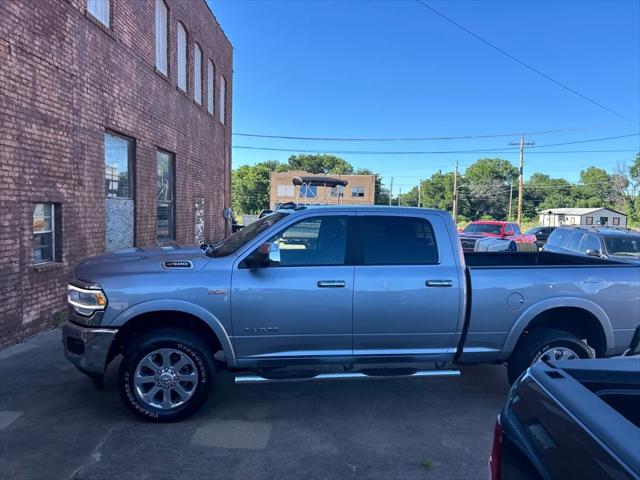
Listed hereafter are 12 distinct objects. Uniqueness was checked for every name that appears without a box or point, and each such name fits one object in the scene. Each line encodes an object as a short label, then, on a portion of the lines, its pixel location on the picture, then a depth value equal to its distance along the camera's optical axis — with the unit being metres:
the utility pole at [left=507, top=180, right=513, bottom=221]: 86.86
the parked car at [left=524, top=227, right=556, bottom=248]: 28.42
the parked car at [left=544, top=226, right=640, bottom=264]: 10.89
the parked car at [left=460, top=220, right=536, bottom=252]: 19.50
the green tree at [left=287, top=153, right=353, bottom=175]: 101.56
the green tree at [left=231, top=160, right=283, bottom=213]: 81.44
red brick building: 6.32
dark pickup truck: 1.37
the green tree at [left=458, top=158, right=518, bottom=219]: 92.88
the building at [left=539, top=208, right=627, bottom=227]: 61.19
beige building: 63.78
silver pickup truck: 4.18
